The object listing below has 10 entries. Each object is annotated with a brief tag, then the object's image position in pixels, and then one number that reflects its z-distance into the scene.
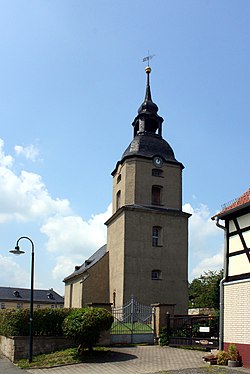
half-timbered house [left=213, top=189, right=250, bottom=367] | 15.43
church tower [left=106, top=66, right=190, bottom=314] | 32.28
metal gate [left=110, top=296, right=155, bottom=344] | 21.42
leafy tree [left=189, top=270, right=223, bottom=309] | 54.91
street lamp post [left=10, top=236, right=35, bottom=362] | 18.49
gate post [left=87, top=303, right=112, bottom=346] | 20.72
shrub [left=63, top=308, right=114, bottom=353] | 17.83
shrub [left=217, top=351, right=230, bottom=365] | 15.43
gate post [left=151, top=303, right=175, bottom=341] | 22.02
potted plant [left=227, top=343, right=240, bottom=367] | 15.09
